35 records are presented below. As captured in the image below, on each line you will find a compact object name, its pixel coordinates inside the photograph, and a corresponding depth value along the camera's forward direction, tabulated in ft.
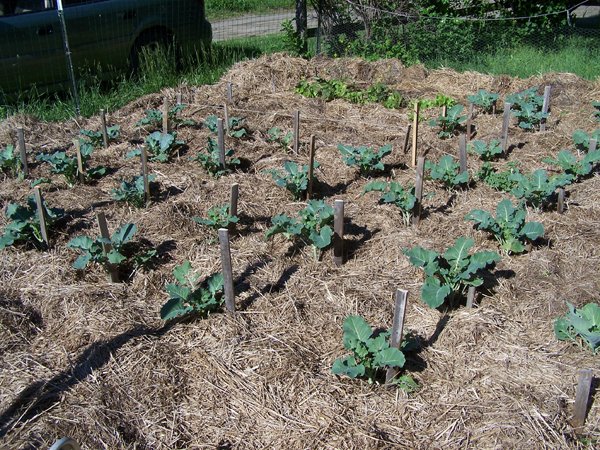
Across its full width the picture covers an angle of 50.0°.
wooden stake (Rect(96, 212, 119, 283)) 13.76
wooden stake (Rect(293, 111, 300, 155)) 20.00
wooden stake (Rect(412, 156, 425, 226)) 15.74
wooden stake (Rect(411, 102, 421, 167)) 19.30
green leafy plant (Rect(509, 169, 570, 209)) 16.22
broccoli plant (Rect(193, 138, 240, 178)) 19.04
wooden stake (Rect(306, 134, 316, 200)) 16.91
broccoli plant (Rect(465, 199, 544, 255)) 14.38
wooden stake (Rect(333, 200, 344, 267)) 14.16
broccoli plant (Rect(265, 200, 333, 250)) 14.32
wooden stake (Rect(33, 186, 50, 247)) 14.69
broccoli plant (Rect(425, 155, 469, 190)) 17.40
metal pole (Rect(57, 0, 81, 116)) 23.58
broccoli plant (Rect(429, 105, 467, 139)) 21.65
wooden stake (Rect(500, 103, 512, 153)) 20.03
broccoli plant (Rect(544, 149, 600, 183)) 17.95
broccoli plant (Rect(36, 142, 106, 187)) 18.31
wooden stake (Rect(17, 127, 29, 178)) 18.44
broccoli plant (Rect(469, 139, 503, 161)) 19.60
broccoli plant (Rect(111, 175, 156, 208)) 16.79
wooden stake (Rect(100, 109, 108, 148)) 20.76
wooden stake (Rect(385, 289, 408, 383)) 10.78
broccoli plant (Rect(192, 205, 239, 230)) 15.14
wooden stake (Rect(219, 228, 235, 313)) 12.39
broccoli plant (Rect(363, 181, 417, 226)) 15.64
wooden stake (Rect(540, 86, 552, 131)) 22.03
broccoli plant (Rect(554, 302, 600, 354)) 11.57
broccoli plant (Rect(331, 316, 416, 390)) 10.87
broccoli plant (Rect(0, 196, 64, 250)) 14.88
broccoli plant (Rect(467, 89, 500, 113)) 23.20
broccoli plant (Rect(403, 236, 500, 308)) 12.53
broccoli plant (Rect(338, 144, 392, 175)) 18.33
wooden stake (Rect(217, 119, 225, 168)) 18.33
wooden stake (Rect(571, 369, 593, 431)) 9.82
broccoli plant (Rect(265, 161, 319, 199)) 17.07
